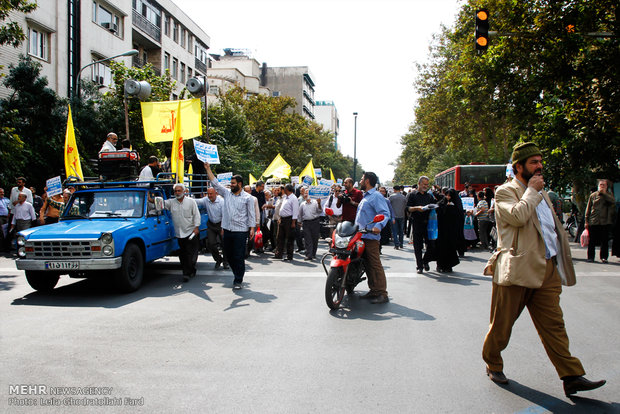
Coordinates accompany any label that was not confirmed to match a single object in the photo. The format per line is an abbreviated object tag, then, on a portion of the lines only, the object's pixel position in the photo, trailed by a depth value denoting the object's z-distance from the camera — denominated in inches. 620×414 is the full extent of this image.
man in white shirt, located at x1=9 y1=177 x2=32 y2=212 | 572.7
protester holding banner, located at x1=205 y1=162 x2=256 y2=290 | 350.9
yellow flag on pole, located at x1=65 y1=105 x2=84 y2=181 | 485.1
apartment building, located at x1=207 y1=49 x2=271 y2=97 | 2354.8
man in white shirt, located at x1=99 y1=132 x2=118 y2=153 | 460.8
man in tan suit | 155.5
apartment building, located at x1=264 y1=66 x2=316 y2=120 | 3786.9
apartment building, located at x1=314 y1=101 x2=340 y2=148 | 5241.1
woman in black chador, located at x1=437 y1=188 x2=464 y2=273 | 412.5
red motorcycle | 277.1
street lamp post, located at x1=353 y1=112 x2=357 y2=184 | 2130.3
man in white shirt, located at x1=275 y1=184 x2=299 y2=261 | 503.8
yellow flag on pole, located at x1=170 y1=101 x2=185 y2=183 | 456.4
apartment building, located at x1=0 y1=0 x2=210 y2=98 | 972.6
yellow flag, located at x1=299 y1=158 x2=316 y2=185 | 928.0
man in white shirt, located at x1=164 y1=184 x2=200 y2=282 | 376.5
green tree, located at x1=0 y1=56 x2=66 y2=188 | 701.9
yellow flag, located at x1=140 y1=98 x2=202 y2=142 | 520.7
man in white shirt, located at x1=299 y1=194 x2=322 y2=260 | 503.8
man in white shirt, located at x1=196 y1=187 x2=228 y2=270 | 436.5
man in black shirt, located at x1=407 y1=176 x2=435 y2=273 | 415.8
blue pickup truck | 310.3
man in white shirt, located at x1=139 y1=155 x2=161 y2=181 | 470.9
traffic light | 421.4
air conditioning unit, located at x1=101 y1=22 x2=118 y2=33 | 1206.9
